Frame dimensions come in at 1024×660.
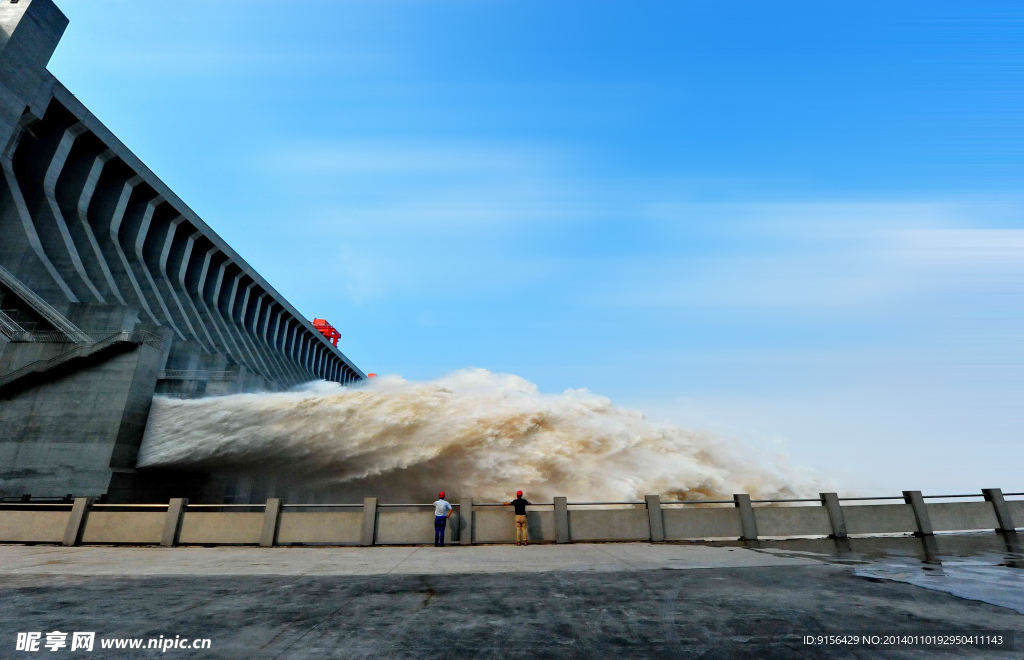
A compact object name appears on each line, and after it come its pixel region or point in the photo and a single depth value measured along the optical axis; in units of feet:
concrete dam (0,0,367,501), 64.18
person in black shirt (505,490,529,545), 41.98
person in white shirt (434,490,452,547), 41.60
